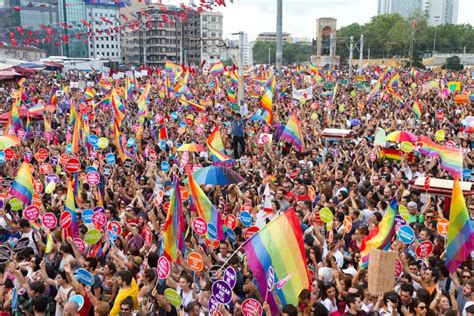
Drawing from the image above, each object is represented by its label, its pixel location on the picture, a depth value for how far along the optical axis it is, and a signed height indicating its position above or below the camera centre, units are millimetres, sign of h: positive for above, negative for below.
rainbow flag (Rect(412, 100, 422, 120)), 17516 -1798
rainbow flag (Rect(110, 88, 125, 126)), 15921 -1656
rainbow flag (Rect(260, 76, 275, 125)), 15547 -1476
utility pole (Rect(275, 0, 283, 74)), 26391 +1196
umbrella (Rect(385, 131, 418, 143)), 11453 -1739
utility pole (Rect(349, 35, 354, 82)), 36266 -1015
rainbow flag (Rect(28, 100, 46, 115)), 16656 -1726
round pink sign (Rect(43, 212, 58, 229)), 7227 -2172
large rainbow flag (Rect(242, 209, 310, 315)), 5184 -1925
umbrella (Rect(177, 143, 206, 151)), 11394 -1950
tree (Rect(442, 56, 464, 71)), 66500 -1427
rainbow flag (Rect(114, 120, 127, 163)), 12250 -2109
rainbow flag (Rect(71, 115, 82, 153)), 12570 -1942
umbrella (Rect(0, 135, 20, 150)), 11328 -1845
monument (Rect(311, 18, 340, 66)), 97250 +3552
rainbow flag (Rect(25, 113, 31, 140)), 14817 -2107
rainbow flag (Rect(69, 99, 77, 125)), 15127 -1712
